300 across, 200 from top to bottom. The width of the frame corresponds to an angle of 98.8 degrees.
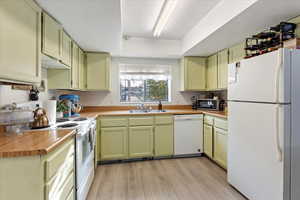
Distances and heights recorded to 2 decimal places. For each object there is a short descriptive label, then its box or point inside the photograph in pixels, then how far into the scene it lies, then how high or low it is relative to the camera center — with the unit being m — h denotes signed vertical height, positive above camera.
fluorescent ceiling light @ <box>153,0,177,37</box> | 1.57 +1.19
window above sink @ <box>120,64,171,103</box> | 2.97 +0.37
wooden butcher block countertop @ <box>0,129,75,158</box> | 0.79 -0.31
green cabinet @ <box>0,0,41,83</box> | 0.88 +0.45
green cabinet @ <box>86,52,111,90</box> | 2.54 +0.56
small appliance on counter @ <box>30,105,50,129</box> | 1.29 -0.21
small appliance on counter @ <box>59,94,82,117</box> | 2.01 -0.08
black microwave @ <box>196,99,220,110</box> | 2.64 -0.10
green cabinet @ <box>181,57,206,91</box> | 2.86 +0.58
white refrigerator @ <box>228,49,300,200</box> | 1.16 -0.26
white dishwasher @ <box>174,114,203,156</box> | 2.52 -0.70
